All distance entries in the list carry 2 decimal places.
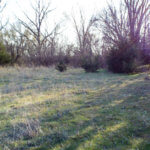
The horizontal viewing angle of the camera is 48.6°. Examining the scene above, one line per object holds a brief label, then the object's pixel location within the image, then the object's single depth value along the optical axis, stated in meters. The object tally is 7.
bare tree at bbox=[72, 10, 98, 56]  31.00
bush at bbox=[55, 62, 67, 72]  16.11
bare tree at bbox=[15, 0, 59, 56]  30.94
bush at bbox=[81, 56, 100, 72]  15.57
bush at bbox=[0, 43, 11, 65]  21.30
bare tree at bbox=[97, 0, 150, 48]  21.03
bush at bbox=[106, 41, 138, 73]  13.62
